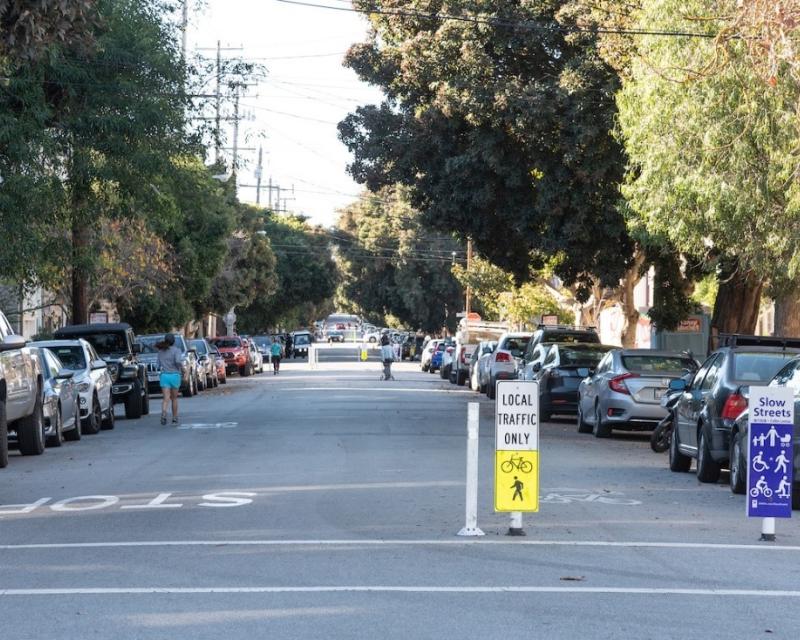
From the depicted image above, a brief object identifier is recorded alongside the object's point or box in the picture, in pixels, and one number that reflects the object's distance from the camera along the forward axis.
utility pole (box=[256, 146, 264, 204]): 105.38
